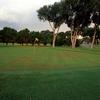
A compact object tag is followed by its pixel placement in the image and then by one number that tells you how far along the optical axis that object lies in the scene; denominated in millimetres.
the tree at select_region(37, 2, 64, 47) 29686
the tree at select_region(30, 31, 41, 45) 40990
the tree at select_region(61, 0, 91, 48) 26241
